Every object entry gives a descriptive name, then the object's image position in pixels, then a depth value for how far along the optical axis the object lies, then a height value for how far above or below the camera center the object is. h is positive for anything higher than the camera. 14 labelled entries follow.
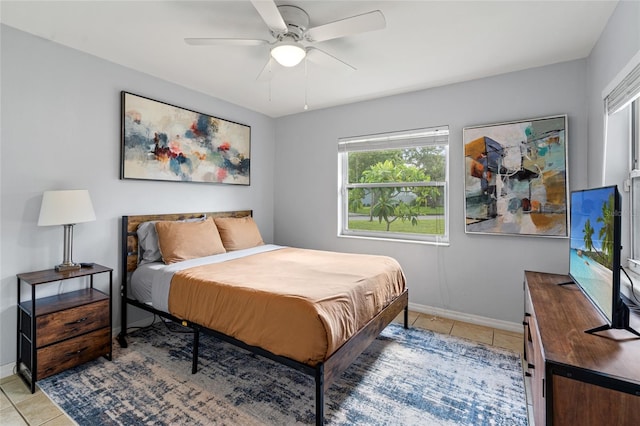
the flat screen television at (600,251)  1.22 -0.18
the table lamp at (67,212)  2.19 +0.00
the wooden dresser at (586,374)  0.95 -0.53
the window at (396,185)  3.42 +0.36
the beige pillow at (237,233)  3.48 -0.24
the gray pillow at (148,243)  2.89 -0.30
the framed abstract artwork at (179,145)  2.91 +0.76
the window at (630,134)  1.88 +0.55
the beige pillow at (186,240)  2.83 -0.28
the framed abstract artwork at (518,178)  2.69 +0.35
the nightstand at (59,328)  2.04 -0.84
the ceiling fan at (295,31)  1.72 +1.16
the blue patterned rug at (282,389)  1.78 -1.19
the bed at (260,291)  1.71 -0.55
